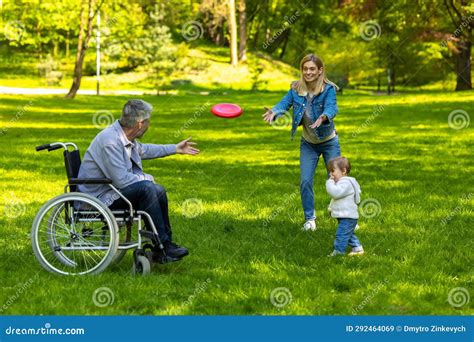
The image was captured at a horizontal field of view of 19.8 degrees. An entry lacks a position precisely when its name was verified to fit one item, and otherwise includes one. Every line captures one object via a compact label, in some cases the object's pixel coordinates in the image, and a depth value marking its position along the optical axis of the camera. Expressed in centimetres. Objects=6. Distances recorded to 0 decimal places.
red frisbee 1388
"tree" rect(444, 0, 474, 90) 5790
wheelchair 1021
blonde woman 1293
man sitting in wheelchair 1050
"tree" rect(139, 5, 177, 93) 6624
